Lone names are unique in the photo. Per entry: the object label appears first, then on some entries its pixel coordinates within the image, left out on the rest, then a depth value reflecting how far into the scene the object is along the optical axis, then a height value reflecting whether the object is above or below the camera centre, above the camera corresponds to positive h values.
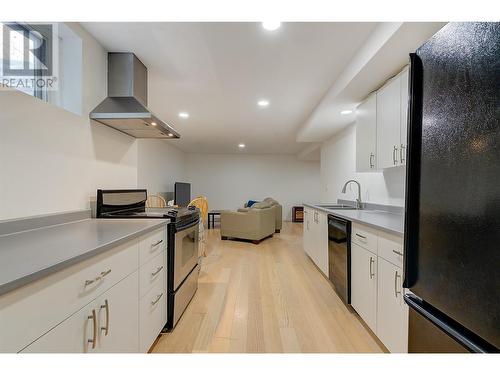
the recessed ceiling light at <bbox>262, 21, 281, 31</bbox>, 1.63 +1.16
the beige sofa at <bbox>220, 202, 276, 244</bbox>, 4.84 -0.81
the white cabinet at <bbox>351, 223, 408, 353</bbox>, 1.43 -0.71
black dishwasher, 2.21 -0.71
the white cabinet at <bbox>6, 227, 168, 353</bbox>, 0.68 -0.49
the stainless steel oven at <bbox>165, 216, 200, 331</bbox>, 1.84 -0.70
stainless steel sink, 3.46 -0.30
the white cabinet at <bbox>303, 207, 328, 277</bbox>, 2.95 -0.73
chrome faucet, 3.25 -0.23
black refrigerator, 0.60 -0.01
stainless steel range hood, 1.86 +0.73
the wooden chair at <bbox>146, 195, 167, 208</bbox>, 4.68 -0.38
